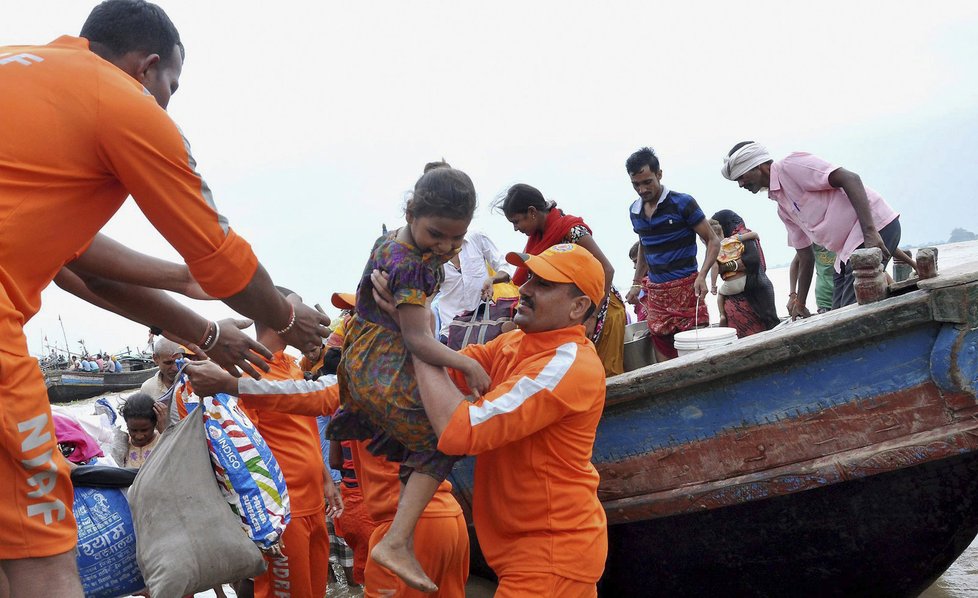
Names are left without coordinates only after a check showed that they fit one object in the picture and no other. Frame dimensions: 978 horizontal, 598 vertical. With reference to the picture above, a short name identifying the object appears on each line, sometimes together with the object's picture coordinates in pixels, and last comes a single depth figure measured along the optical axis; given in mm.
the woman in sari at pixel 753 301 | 6711
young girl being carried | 2521
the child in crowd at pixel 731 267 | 6707
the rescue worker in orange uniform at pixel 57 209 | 1621
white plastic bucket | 4559
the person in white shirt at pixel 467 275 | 5273
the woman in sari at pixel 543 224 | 4715
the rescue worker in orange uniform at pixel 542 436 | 2365
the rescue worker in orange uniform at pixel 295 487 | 3514
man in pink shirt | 4473
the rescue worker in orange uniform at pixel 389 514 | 2818
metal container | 5895
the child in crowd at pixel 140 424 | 4973
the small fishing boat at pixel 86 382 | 28750
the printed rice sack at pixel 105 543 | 2779
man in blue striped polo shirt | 5500
